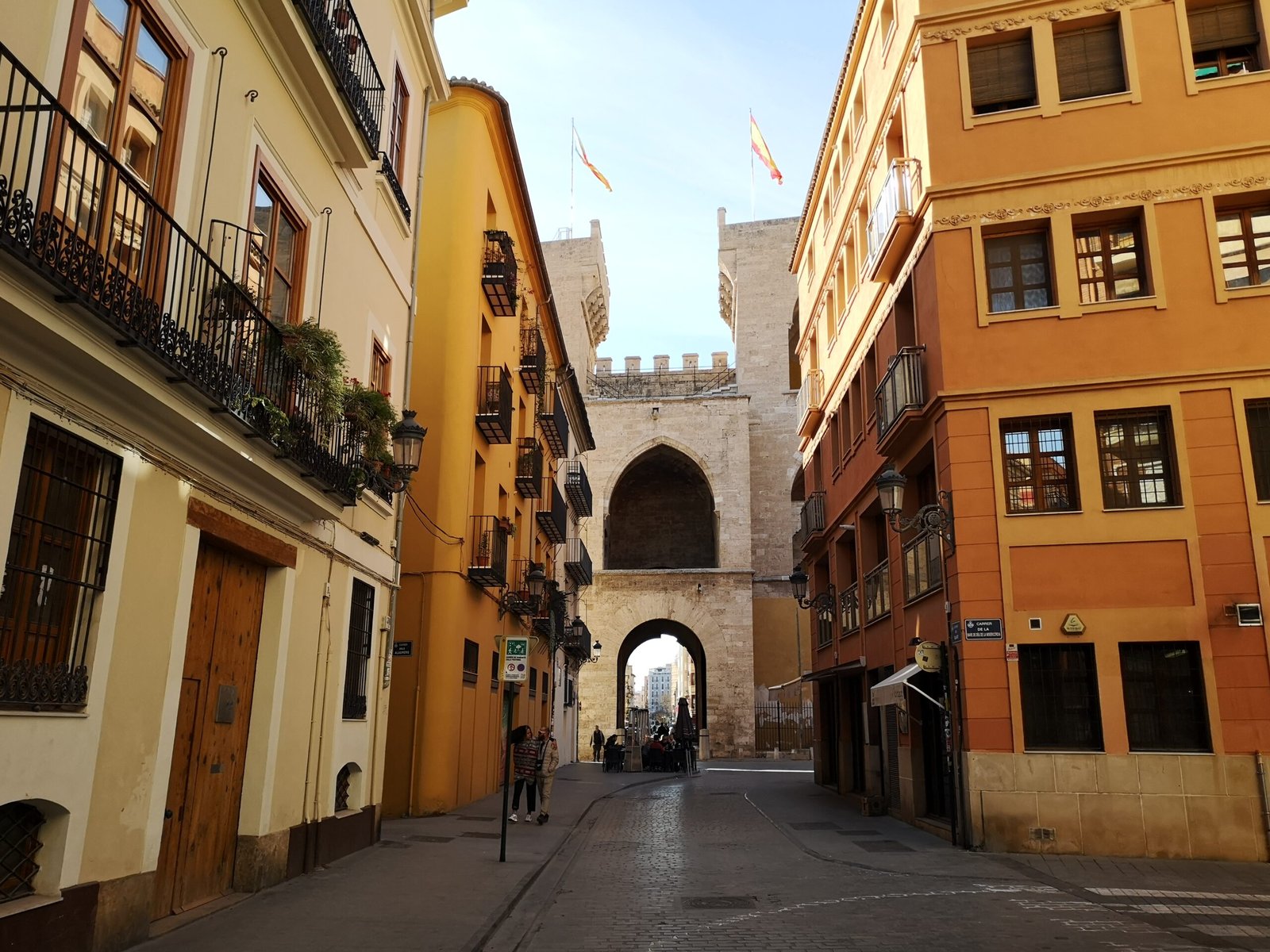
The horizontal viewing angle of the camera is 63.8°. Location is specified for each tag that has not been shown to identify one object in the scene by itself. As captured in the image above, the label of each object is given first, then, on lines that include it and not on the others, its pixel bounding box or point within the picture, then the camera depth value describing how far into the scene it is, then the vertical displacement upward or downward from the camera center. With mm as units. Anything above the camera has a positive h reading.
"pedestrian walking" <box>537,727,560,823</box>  16625 -673
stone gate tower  44719 +11141
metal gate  43406 +108
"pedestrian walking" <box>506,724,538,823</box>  16812 -569
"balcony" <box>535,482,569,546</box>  28712 +5849
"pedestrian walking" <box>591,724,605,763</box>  41656 -616
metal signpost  12914 +855
